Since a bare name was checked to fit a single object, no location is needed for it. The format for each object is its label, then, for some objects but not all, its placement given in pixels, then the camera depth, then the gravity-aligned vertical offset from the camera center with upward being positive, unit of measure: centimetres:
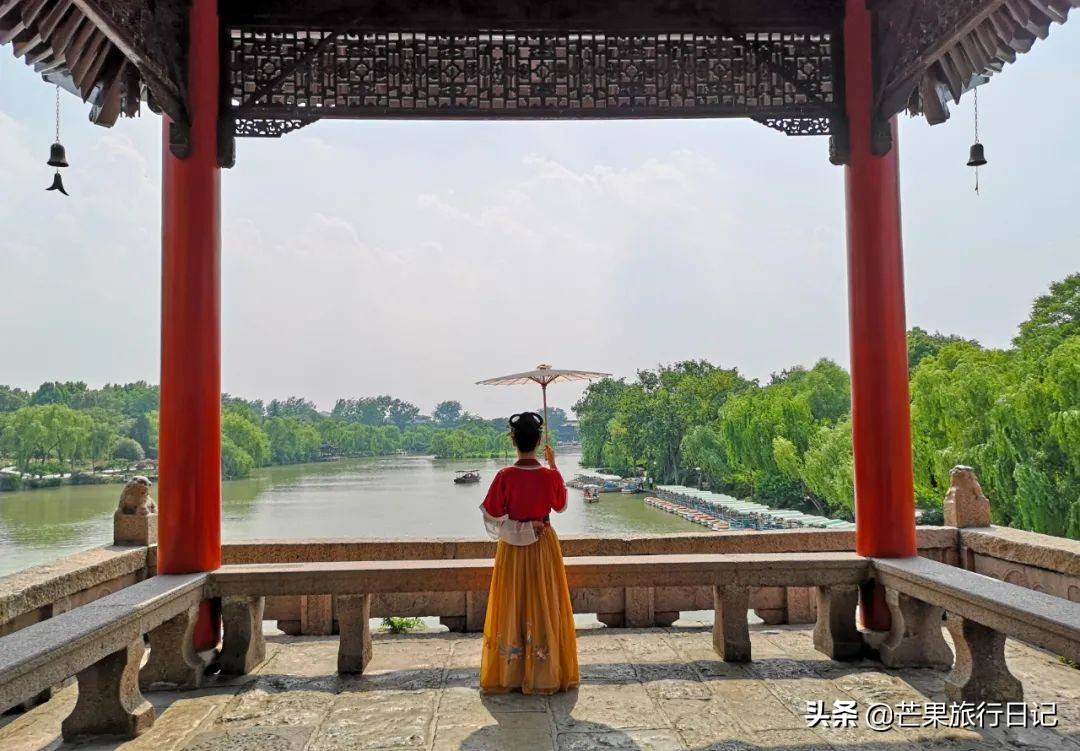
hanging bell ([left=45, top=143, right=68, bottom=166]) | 400 +143
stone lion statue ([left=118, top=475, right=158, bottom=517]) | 513 -59
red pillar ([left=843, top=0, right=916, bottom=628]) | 446 +33
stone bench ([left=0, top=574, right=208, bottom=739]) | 271 -99
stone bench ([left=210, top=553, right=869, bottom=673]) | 421 -102
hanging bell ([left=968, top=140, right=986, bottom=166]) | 442 +145
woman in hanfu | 376 -93
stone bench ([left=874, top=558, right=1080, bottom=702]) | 304 -105
